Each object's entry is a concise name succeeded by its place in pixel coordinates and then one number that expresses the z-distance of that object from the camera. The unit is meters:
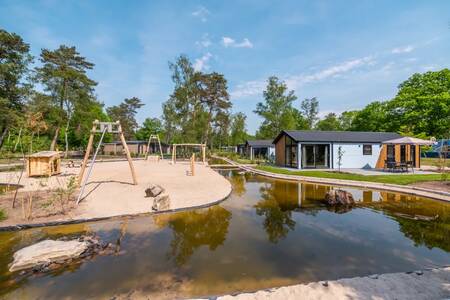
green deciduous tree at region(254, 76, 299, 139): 41.00
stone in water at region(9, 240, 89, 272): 3.96
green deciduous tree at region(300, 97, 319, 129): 52.56
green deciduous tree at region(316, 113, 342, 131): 50.09
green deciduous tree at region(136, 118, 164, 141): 56.09
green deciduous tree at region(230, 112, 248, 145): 50.75
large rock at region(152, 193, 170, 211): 7.16
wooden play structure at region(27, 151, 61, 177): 13.02
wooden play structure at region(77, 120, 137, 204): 9.41
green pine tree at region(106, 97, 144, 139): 59.31
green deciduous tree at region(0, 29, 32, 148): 18.27
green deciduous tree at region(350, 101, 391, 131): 36.34
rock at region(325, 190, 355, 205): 8.31
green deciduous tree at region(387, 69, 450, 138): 29.41
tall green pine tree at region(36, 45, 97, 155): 27.91
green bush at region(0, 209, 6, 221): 5.99
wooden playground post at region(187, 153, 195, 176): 14.56
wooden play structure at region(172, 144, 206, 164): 22.81
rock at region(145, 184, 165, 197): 8.50
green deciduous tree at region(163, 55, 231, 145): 31.64
